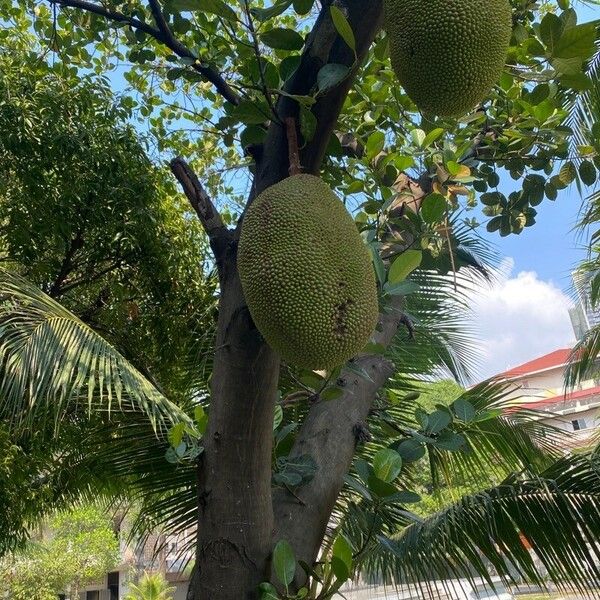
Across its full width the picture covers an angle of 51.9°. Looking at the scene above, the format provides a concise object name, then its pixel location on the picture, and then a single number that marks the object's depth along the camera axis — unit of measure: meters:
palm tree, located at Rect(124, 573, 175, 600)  8.23
